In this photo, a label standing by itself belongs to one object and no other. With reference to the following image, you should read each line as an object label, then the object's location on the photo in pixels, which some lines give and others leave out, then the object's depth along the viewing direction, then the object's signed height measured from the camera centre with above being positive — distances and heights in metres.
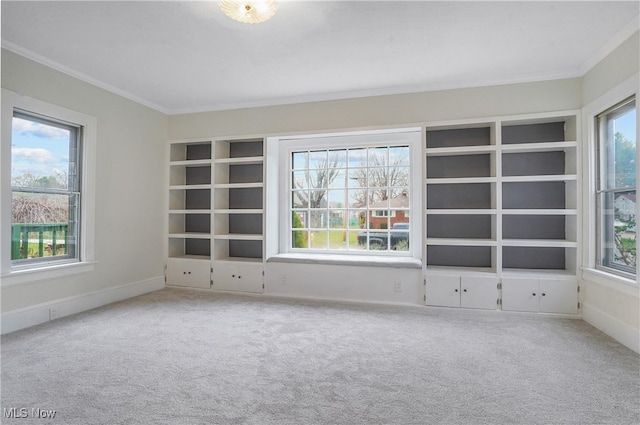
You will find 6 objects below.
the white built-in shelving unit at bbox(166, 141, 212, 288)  4.73 +0.05
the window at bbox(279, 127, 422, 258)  4.49 +0.33
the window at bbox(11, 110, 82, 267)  3.17 +0.27
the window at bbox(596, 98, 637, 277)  2.82 +0.24
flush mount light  2.18 +1.37
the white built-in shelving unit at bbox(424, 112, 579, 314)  3.54 +0.03
